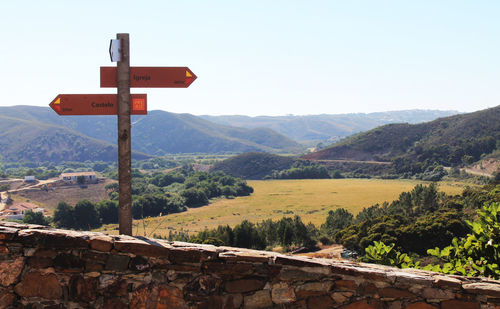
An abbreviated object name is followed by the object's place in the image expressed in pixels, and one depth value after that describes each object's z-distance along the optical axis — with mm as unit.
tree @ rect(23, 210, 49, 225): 43231
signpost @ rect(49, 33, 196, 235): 5047
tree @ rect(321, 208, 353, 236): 34666
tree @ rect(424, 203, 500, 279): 5156
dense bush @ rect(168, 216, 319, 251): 28781
